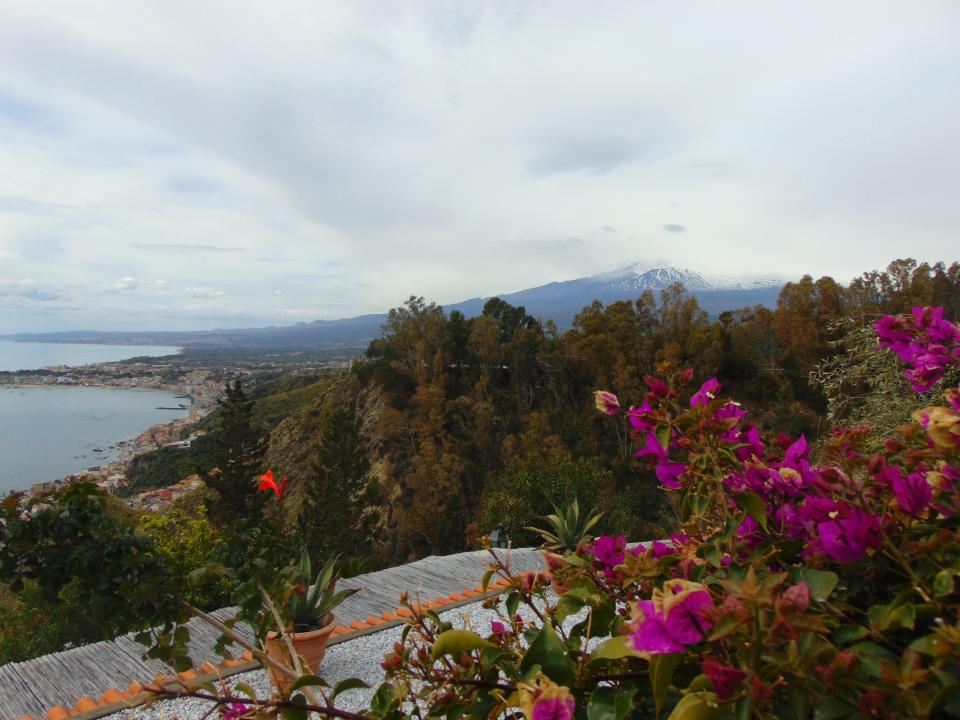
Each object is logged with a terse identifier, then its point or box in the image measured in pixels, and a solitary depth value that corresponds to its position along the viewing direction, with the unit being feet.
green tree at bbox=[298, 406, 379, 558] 39.93
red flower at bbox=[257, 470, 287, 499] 8.99
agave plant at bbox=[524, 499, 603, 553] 12.16
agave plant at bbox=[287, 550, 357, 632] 8.63
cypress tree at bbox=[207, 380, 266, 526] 45.88
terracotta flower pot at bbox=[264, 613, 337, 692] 8.14
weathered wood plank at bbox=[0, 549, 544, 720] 8.04
